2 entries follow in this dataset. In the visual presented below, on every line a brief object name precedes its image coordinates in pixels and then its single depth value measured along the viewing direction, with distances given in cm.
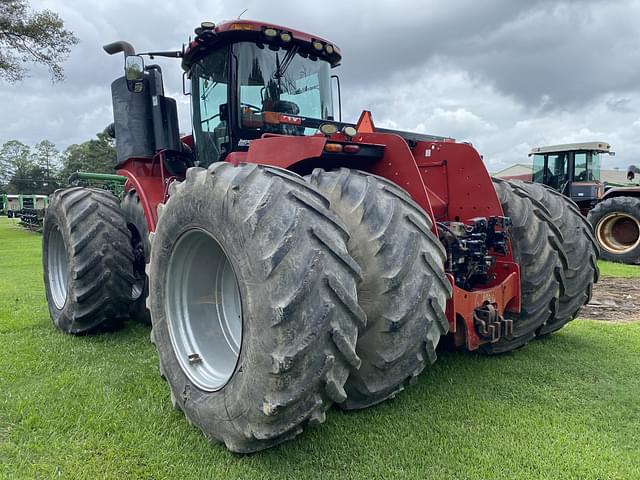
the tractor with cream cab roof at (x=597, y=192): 1134
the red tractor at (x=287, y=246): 220
